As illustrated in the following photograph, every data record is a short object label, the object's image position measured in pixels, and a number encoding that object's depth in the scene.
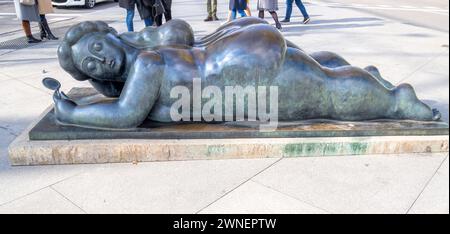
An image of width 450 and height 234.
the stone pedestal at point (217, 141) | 3.01
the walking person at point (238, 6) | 9.06
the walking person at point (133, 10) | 7.65
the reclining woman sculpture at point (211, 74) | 2.93
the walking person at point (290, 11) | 10.28
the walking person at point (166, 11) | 8.19
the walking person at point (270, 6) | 9.45
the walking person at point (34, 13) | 7.65
